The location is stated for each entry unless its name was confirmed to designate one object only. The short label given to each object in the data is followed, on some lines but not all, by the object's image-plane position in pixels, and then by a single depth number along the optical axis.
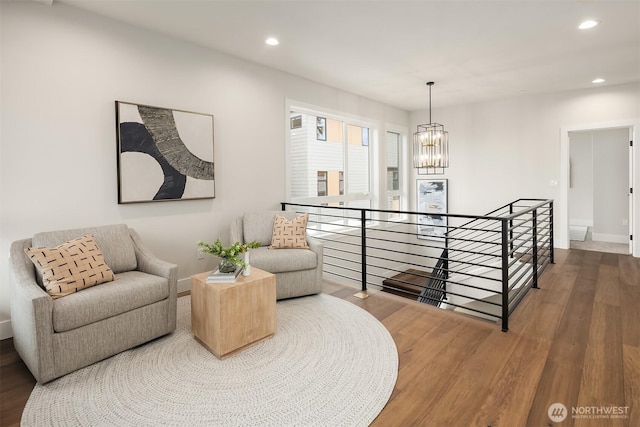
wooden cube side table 2.35
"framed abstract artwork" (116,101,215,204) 3.18
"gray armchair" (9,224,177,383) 2.02
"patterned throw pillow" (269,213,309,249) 3.68
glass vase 2.57
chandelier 4.54
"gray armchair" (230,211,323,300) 3.35
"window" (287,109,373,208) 4.93
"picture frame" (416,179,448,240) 6.75
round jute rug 1.77
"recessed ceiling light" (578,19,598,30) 3.11
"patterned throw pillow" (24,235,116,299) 2.23
